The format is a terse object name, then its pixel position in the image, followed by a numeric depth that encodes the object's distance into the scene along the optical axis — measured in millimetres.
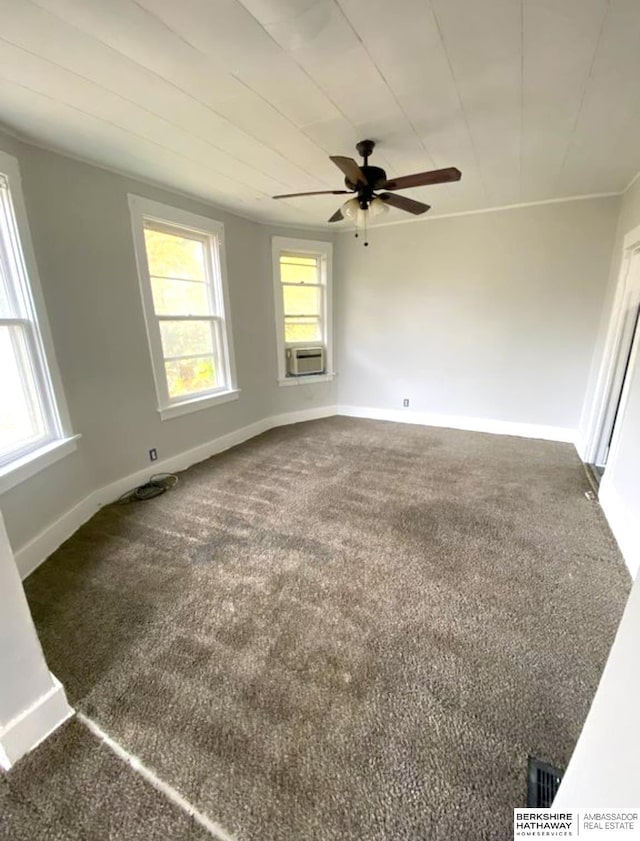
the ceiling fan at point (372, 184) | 1962
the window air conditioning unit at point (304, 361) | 4555
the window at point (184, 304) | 2955
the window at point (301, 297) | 4301
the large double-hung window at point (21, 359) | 1979
